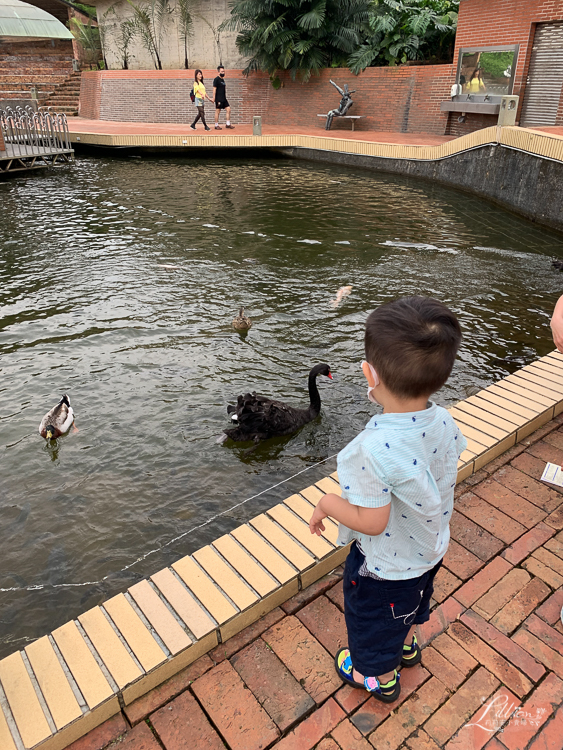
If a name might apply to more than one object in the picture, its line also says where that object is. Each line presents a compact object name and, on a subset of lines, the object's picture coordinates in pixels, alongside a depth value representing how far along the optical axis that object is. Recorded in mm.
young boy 1622
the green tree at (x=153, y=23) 25000
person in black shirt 19953
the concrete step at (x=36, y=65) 27938
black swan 4746
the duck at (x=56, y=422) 4816
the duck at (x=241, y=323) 6809
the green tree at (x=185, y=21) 24578
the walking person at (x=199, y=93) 19312
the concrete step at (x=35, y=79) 27391
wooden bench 20359
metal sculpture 20344
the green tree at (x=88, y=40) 27594
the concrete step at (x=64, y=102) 27047
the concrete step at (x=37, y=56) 28438
